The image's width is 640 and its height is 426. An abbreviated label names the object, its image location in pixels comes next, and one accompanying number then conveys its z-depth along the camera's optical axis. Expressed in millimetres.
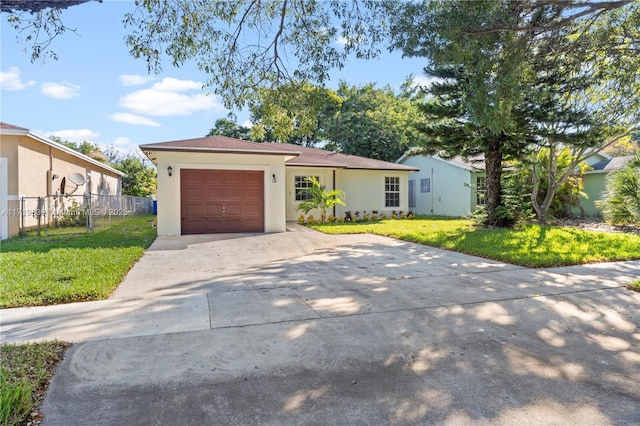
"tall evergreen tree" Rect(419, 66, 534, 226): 12352
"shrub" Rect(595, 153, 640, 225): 13414
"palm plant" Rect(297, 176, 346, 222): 16609
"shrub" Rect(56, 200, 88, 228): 14577
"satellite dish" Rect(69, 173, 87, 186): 15047
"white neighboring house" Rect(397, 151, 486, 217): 19656
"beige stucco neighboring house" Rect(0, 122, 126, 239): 11477
